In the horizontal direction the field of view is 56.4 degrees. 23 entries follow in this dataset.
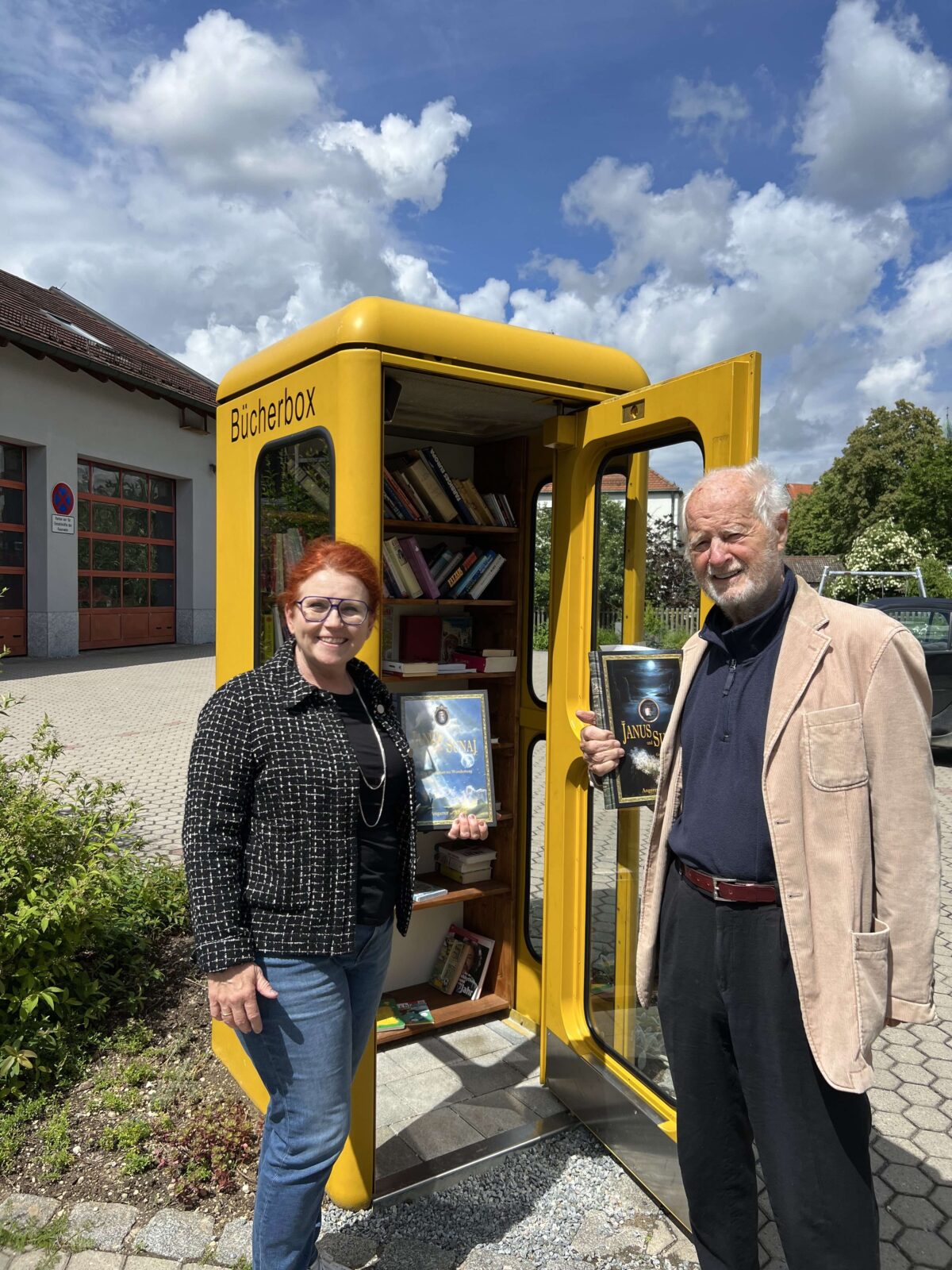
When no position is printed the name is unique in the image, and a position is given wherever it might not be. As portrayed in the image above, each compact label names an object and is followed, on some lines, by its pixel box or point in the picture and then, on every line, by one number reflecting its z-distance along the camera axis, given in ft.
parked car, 31.42
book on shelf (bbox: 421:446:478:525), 12.67
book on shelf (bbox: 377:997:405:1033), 12.91
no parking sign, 54.60
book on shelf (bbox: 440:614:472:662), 14.32
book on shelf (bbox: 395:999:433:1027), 13.10
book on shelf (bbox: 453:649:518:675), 13.50
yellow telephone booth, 9.28
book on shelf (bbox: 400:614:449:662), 13.96
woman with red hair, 6.93
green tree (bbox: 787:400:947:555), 135.44
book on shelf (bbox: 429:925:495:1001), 14.05
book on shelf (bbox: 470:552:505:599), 13.37
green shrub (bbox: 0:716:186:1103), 11.29
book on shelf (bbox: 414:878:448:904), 12.21
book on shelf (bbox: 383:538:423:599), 12.17
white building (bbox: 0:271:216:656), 53.47
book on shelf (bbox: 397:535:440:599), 12.54
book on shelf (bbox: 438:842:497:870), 13.74
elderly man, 6.15
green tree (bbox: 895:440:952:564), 94.94
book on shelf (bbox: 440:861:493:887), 13.91
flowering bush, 89.86
